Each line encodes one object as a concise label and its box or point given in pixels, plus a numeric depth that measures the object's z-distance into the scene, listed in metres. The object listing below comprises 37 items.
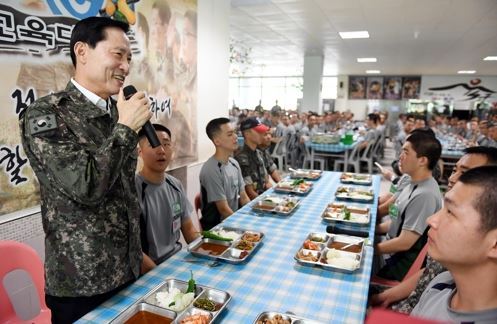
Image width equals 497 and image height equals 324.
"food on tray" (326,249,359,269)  1.54
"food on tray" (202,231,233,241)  1.76
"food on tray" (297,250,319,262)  1.59
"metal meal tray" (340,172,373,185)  3.38
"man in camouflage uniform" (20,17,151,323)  1.11
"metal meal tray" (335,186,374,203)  2.75
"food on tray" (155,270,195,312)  1.20
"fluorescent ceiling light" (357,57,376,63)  10.30
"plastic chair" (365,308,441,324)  0.69
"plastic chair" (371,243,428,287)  1.83
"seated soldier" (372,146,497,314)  1.53
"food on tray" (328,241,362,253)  1.77
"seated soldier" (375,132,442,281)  2.04
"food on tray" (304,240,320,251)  1.72
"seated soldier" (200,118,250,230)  2.64
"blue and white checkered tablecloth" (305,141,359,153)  6.72
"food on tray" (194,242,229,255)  1.68
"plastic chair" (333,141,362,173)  6.92
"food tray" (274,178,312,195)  2.91
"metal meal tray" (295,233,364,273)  1.54
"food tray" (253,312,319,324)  1.13
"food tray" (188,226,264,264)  1.60
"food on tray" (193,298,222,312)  1.19
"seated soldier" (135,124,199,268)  1.93
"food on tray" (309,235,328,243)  1.84
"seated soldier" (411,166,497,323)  1.01
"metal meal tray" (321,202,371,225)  2.19
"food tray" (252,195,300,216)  2.32
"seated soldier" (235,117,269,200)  3.41
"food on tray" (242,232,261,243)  1.80
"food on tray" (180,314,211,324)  1.11
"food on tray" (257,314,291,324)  1.13
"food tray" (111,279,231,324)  1.14
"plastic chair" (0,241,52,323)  1.63
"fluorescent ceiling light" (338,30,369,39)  6.54
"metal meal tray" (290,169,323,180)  3.53
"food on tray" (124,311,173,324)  1.14
